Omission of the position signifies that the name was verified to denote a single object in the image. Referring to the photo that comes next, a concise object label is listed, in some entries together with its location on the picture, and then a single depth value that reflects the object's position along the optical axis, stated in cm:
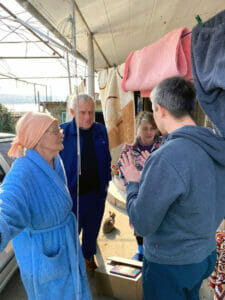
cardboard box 187
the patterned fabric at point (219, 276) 163
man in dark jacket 216
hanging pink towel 157
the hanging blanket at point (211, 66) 97
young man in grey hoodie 91
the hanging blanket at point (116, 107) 264
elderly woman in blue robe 127
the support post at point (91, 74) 336
